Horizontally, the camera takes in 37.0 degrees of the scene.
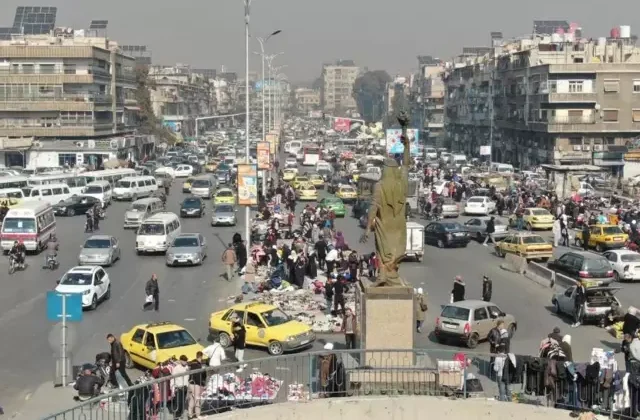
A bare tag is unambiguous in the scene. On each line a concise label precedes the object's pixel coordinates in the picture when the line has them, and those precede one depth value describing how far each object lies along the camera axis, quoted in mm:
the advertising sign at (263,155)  48469
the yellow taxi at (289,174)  68288
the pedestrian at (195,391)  14247
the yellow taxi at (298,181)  60412
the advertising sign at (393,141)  60447
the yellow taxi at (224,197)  52188
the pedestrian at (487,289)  26122
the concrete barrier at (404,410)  14508
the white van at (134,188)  56844
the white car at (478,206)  50000
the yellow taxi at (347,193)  57125
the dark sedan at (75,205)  49562
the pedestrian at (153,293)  25938
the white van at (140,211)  44281
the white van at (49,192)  49719
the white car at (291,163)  83562
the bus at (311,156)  92875
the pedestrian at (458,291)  25438
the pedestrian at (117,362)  18000
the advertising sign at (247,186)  34031
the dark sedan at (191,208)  48812
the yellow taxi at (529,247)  34594
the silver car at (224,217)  45281
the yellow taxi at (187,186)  62062
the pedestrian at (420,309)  22966
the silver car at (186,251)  33781
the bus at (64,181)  54812
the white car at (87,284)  25955
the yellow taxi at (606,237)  36500
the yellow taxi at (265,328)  21156
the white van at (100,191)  52312
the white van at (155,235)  36500
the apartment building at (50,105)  75562
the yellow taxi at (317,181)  66125
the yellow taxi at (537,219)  43875
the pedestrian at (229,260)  30828
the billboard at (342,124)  159000
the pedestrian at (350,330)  19656
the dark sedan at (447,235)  38844
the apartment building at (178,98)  136625
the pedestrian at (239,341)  19672
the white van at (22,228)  36219
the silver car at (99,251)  33500
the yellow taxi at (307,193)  57950
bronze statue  15492
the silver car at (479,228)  40938
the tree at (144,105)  105500
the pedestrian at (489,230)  40219
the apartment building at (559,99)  75812
